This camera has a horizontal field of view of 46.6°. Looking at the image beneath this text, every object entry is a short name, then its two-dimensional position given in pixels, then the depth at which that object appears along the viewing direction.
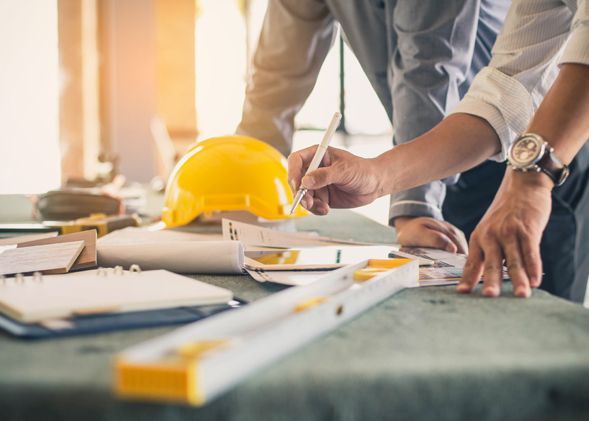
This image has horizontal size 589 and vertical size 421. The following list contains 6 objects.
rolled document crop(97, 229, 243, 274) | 1.00
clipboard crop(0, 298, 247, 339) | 0.61
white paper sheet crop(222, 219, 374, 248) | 1.28
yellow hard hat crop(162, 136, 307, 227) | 1.54
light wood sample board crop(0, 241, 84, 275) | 0.94
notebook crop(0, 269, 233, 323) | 0.65
